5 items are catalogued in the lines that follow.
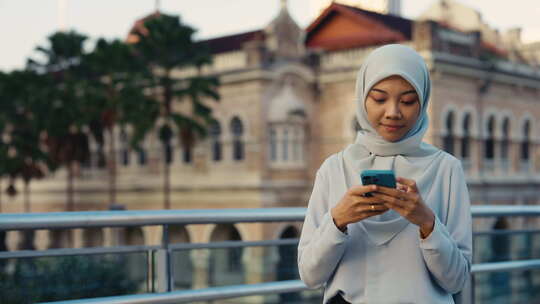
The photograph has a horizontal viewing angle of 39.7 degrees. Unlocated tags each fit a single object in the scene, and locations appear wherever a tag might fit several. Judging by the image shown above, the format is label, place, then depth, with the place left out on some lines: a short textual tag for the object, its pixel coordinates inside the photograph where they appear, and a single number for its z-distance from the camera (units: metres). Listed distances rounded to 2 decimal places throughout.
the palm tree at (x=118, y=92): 25.20
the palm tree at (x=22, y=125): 28.50
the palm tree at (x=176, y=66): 24.42
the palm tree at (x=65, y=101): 27.36
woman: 1.90
